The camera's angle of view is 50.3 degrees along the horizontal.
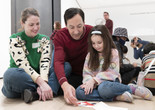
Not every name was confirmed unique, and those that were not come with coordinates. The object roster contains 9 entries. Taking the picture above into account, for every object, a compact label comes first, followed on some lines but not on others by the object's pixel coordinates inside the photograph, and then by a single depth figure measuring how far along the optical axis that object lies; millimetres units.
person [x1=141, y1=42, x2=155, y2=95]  1483
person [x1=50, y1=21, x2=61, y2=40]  2727
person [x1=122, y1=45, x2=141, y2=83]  1794
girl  1164
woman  1185
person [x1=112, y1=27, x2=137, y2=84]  1718
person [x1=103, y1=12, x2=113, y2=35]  4345
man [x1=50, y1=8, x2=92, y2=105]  1250
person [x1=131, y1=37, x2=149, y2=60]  2895
